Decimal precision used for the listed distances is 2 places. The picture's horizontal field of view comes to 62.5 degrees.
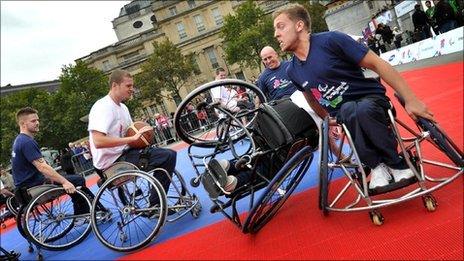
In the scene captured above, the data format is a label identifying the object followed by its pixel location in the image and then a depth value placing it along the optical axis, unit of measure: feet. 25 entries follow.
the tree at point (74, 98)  127.03
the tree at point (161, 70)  161.17
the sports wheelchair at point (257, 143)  11.01
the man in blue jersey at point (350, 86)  8.60
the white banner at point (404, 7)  72.54
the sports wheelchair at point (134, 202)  12.80
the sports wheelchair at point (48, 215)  15.42
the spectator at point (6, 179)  46.73
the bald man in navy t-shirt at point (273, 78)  17.29
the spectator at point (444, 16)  39.70
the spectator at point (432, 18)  42.39
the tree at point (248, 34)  154.71
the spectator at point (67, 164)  45.14
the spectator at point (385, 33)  63.46
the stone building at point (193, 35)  208.03
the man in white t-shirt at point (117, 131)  14.32
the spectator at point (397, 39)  61.01
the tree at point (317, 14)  176.04
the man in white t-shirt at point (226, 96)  12.48
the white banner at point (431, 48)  33.99
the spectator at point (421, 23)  46.57
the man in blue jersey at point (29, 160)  16.57
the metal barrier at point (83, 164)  56.08
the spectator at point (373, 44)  67.82
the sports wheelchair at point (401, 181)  8.48
